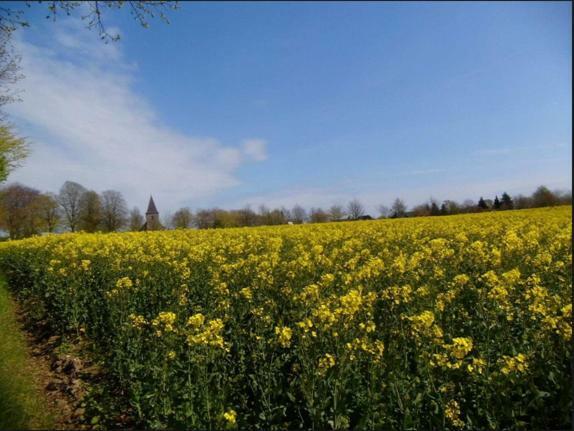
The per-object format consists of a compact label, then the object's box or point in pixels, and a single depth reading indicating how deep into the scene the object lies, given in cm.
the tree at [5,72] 1193
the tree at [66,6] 554
